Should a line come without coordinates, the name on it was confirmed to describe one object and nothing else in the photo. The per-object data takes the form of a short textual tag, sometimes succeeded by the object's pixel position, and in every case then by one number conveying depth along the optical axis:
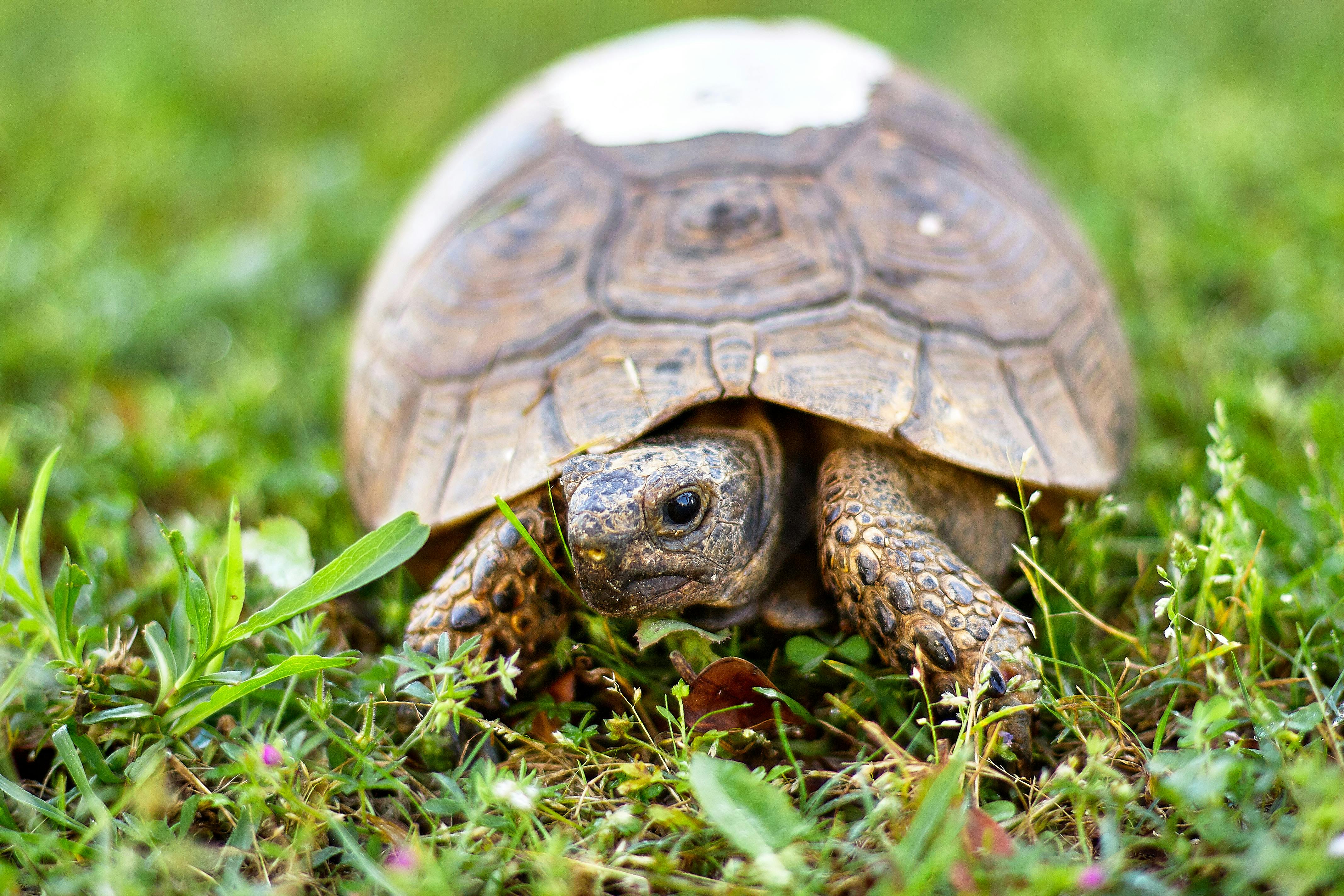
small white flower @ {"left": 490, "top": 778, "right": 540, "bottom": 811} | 0.47
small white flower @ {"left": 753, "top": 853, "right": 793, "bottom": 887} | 0.46
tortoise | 0.51
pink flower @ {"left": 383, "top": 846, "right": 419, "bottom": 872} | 0.46
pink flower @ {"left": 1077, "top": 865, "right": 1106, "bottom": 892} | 0.45
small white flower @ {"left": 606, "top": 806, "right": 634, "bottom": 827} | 0.48
